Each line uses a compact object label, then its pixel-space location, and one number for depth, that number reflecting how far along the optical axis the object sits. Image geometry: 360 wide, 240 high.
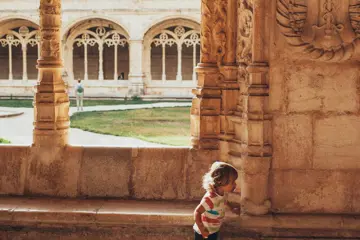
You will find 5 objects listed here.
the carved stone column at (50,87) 3.90
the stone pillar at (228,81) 3.71
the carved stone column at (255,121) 3.34
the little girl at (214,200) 2.76
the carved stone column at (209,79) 3.76
